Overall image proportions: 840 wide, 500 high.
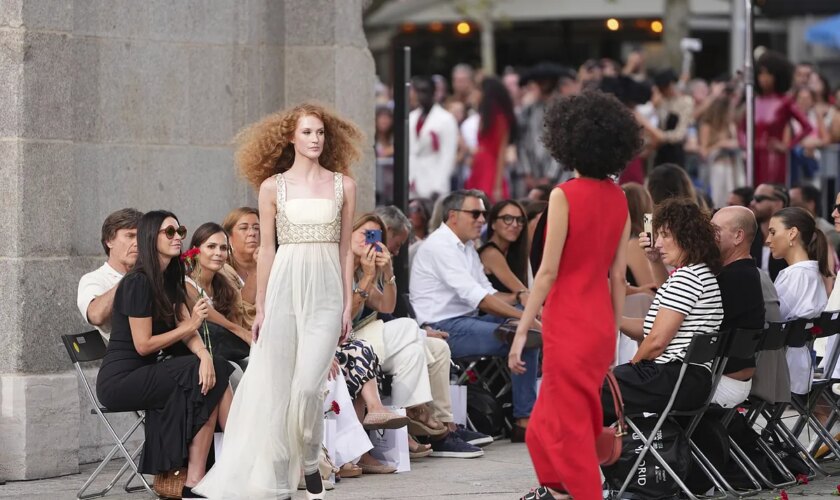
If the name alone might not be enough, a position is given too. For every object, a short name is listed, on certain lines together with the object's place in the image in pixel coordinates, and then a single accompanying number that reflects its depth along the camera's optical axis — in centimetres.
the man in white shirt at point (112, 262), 1465
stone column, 1498
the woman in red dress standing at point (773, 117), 2673
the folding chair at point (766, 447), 1446
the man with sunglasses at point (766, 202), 1994
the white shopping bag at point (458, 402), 1756
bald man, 1425
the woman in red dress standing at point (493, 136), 2860
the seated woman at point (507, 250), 1863
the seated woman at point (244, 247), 1585
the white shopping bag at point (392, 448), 1572
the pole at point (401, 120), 1865
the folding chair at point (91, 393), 1416
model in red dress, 1142
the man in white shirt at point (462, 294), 1784
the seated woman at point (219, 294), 1502
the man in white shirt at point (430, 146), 2991
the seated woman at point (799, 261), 1611
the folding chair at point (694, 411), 1351
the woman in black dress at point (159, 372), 1383
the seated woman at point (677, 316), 1375
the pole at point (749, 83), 2225
